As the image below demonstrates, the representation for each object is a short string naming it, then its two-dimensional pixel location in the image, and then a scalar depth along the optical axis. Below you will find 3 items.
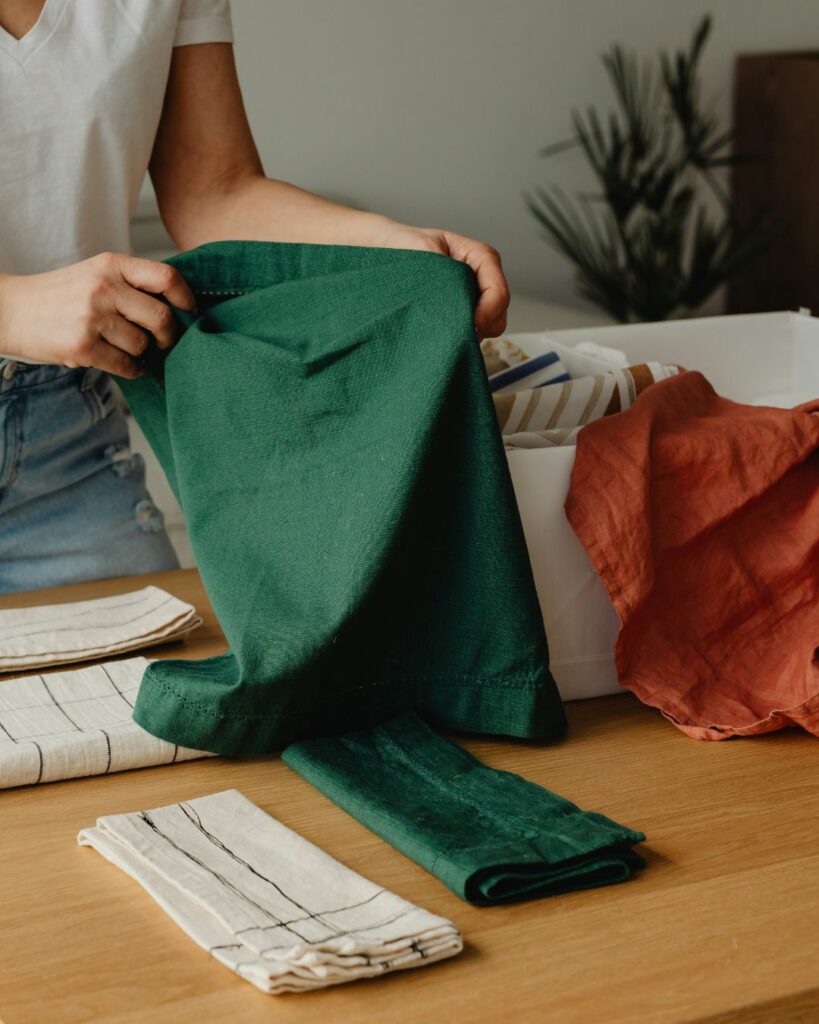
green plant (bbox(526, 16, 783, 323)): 3.62
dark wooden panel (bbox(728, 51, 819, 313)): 3.76
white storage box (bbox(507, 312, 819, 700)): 0.80
